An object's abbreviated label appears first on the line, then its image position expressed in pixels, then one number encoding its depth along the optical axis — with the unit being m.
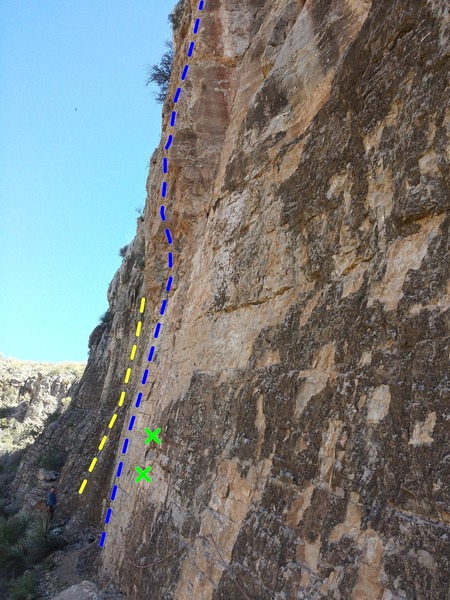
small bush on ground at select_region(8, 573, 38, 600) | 9.74
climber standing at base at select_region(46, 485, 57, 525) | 14.24
